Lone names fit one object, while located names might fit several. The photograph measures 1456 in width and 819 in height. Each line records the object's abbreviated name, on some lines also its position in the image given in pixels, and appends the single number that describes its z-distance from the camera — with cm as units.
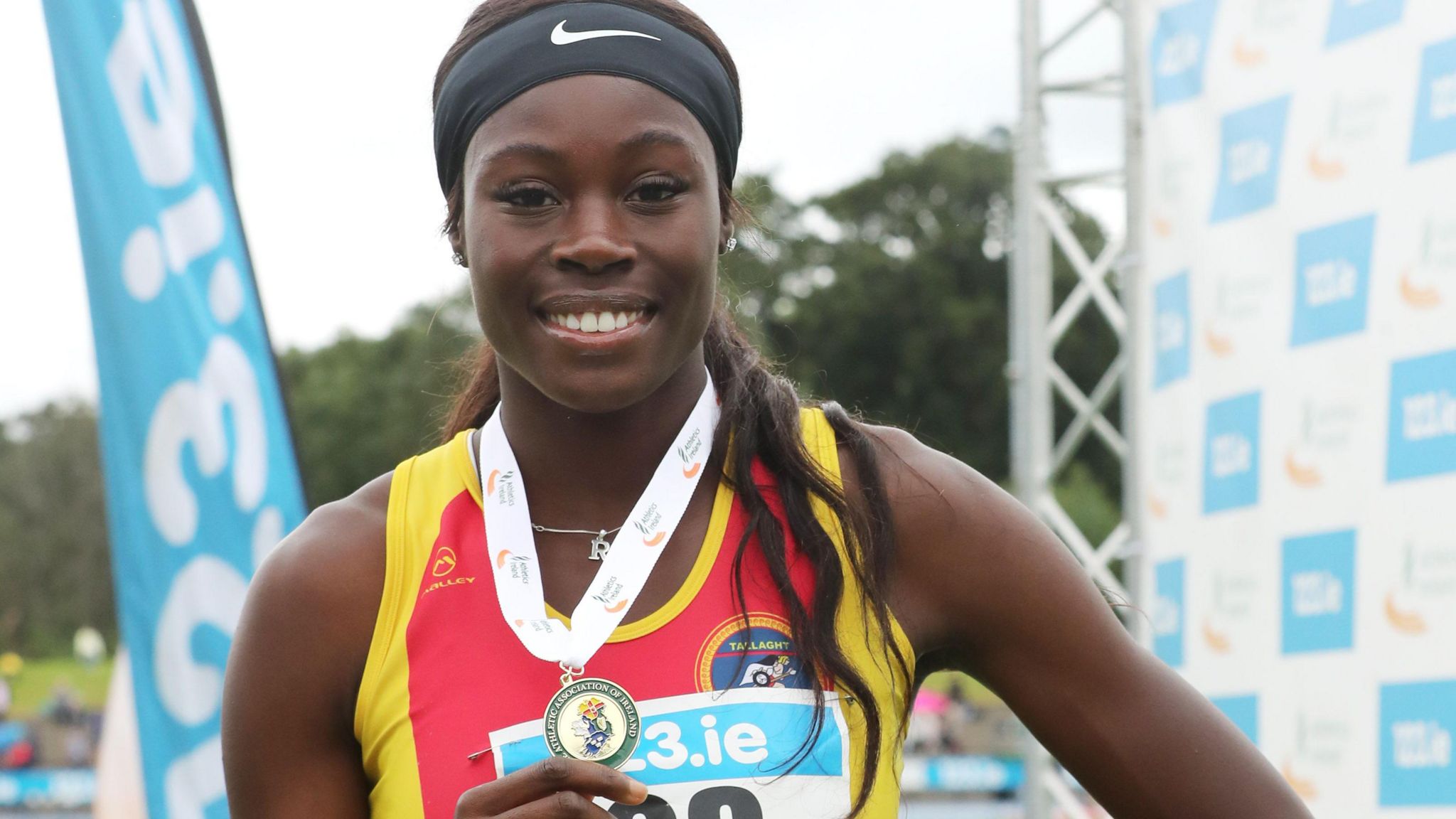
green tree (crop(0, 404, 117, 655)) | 4091
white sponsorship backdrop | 399
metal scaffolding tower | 555
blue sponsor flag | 336
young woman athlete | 147
